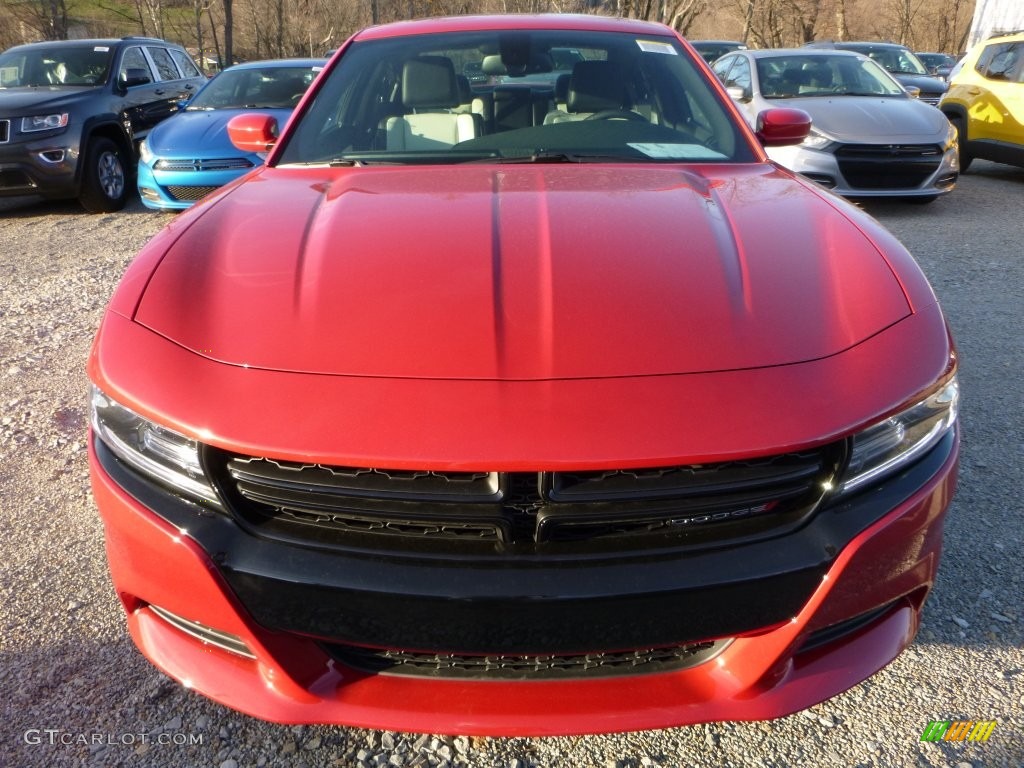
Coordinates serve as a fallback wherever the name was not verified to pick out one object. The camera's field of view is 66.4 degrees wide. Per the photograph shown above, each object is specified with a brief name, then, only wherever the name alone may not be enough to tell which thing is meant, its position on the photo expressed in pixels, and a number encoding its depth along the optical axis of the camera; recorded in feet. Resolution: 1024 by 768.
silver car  21.91
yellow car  27.40
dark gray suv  23.16
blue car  22.35
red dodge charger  4.40
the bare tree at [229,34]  84.85
